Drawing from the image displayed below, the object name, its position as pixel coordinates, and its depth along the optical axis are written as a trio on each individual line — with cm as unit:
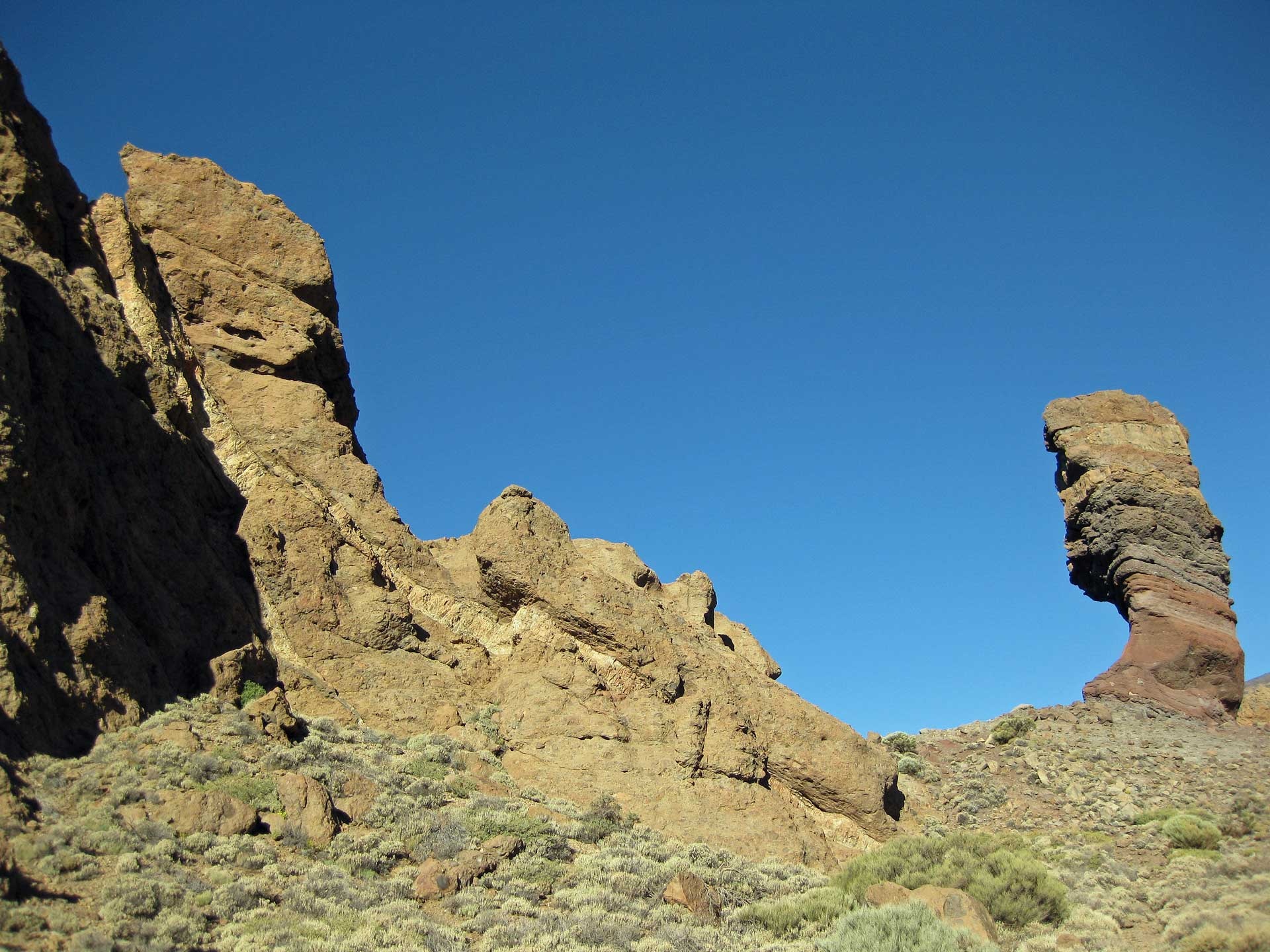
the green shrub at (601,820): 1698
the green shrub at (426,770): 1733
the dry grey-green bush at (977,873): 1602
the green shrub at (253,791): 1415
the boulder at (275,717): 1620
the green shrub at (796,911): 1527
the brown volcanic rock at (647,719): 1919
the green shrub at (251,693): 1688
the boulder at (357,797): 1528
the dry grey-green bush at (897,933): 1375
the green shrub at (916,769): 2911
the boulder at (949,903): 1471
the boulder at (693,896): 1491
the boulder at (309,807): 1402
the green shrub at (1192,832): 2036
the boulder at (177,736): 1434
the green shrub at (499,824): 1588
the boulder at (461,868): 1377
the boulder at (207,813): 1291
